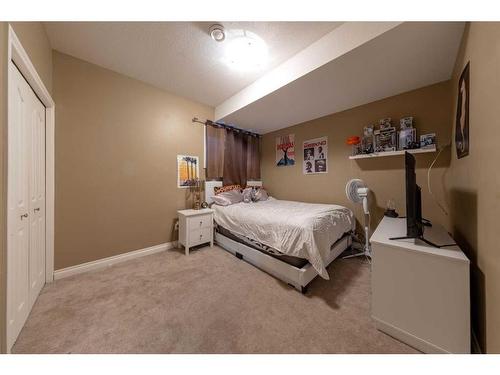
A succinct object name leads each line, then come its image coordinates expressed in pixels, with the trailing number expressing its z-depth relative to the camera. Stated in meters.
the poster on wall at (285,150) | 3.79
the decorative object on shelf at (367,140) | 2.65
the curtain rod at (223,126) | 3.33
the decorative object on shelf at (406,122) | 2.38
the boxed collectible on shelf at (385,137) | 2.48
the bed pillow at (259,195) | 3.47
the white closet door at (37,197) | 1.62
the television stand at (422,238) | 1.26
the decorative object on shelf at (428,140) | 2.21
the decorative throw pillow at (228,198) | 3.10
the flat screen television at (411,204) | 1.34
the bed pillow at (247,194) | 3.37
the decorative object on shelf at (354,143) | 2.75
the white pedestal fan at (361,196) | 2.49
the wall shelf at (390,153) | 2.16
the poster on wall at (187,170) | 3.09
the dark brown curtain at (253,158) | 4.12
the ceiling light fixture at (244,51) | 1.82
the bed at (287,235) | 1.79
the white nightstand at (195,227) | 2.70
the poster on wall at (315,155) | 3.29
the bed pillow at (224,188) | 3.49
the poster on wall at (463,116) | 1.38
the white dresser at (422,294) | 1.08
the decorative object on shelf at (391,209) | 2.32
